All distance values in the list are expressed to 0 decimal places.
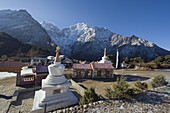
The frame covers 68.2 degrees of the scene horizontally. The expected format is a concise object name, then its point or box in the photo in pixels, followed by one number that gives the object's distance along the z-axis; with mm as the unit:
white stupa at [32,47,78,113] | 9359
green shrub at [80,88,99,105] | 8969
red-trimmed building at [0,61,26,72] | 12491
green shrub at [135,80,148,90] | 12789
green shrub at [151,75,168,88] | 13445
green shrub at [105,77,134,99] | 9620
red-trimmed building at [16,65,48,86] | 15711
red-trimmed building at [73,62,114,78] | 20266
